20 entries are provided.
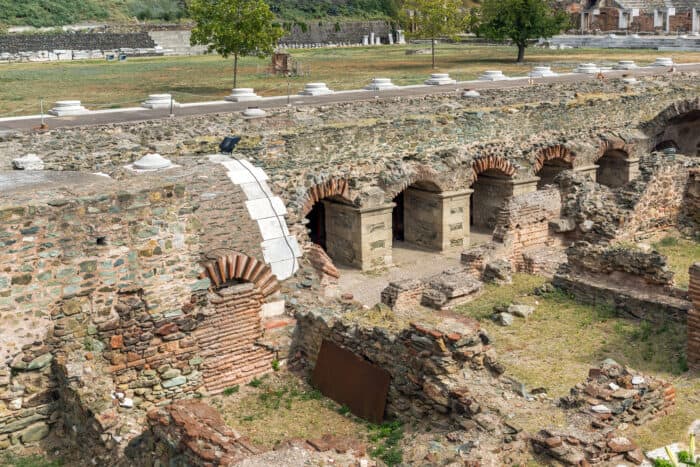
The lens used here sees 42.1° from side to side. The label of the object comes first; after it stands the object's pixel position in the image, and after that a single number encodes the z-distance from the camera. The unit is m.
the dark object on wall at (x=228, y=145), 15.71
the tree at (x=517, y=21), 40.46
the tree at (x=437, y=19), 41.44
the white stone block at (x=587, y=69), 34.41
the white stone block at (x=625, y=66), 35.69
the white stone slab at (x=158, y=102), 23.80
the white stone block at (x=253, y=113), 20.39
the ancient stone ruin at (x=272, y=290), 8.37
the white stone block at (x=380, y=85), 28.22
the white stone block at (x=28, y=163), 13.85
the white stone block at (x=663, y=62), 36.51
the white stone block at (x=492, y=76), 32.00
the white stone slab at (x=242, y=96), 25.45
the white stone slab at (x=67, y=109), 22.03
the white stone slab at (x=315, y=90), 26.91
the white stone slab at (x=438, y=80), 30.17
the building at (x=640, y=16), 56.22
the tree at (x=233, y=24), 29.81
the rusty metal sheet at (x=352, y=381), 9.46
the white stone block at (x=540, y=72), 33.33
